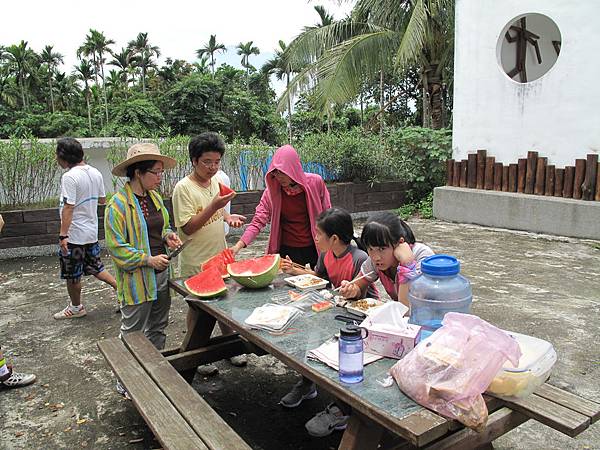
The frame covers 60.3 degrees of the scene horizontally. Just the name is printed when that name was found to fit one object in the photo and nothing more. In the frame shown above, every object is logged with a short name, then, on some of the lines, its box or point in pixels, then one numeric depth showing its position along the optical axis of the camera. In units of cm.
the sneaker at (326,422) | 308
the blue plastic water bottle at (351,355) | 200
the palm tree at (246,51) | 4684
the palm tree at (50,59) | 4034
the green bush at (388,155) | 1060
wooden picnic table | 179
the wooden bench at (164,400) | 223
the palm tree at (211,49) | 4684
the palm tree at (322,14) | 2625
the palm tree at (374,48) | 1161
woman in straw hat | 333
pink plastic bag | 179
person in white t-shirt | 489
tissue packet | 220
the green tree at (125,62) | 4181
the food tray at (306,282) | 326
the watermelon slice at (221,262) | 363
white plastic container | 198
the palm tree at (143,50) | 4247
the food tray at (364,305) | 280
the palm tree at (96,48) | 3975
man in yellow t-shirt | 359
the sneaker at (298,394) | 345
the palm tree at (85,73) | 3875
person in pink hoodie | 372
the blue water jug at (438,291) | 234
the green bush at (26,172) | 785
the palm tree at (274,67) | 3588
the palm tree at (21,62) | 3744
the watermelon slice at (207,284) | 322
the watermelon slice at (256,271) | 333
